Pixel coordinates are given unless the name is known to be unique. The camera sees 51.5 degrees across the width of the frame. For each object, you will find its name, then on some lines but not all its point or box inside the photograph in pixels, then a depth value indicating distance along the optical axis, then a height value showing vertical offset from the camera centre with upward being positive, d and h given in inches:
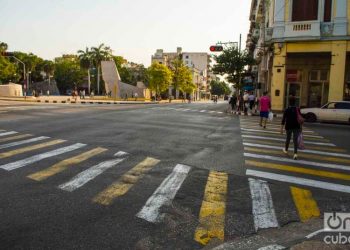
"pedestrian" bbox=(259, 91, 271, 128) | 743.7 -41.2
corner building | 1041.5 +111.2
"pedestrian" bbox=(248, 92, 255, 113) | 1261.1 -49.6
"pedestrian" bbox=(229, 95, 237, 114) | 1297.6 -54.0
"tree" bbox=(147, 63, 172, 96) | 3137.3 +82.4
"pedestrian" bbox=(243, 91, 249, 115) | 1194.8 -50.9
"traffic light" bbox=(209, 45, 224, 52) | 1604.7 +170.6
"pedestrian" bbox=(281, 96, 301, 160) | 414.0 -38.6
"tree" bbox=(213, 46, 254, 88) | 1603.1 +109.0
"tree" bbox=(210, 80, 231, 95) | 7165.4 -26.2
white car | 892.6 -63.1
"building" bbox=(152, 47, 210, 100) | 5634.8 +362.6
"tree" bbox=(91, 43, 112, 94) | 3667.6 +320.4
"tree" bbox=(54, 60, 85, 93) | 4264.3 +124.7
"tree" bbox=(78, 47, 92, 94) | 3659.0 +288.3
